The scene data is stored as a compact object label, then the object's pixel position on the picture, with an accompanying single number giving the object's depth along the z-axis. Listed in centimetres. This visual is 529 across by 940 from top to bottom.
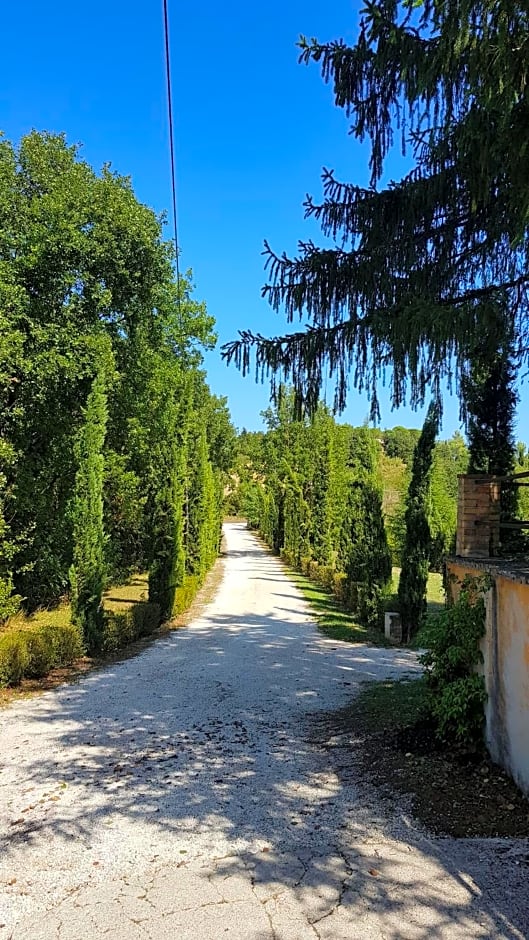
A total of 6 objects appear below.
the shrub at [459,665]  464
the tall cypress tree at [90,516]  1033
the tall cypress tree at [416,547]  1178
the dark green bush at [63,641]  912
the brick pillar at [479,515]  540
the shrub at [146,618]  1220
